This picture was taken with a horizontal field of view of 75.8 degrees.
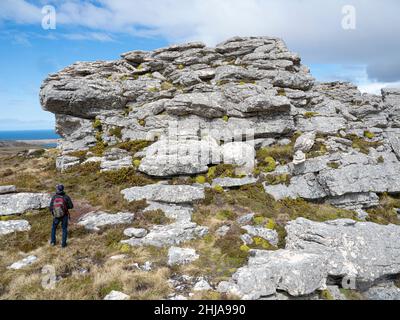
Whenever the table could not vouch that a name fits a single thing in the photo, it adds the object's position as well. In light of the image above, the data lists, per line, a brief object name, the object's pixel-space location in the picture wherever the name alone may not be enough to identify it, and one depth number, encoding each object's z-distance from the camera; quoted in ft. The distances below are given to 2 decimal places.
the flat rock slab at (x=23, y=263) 37.28
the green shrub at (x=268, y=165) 70.38
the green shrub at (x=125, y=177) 66.33
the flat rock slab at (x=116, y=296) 30.86
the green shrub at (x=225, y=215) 54.39
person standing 42.80
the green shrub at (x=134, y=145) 81.37
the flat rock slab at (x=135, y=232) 46.19
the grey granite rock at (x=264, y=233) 47.25
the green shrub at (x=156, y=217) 51.67
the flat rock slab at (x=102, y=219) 48.99
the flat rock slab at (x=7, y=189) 57.11
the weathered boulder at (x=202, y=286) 33.16
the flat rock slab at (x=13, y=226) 46.32
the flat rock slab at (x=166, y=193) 58.49
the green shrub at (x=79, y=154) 81.35
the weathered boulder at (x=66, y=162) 76.59
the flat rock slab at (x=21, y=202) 52.11
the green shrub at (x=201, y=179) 66.64
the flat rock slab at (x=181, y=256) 39.58
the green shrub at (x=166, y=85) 101.95
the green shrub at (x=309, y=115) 92.32
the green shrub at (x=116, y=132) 90.58
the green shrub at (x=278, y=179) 66.44
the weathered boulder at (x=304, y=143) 73.82
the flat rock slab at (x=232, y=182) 65.72
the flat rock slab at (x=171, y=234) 44.52
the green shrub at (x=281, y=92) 96.67
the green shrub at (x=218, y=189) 63.55
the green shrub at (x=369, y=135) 87.15
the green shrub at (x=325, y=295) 34.01
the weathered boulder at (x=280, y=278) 32.14
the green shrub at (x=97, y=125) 94.94
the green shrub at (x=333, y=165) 65.00
